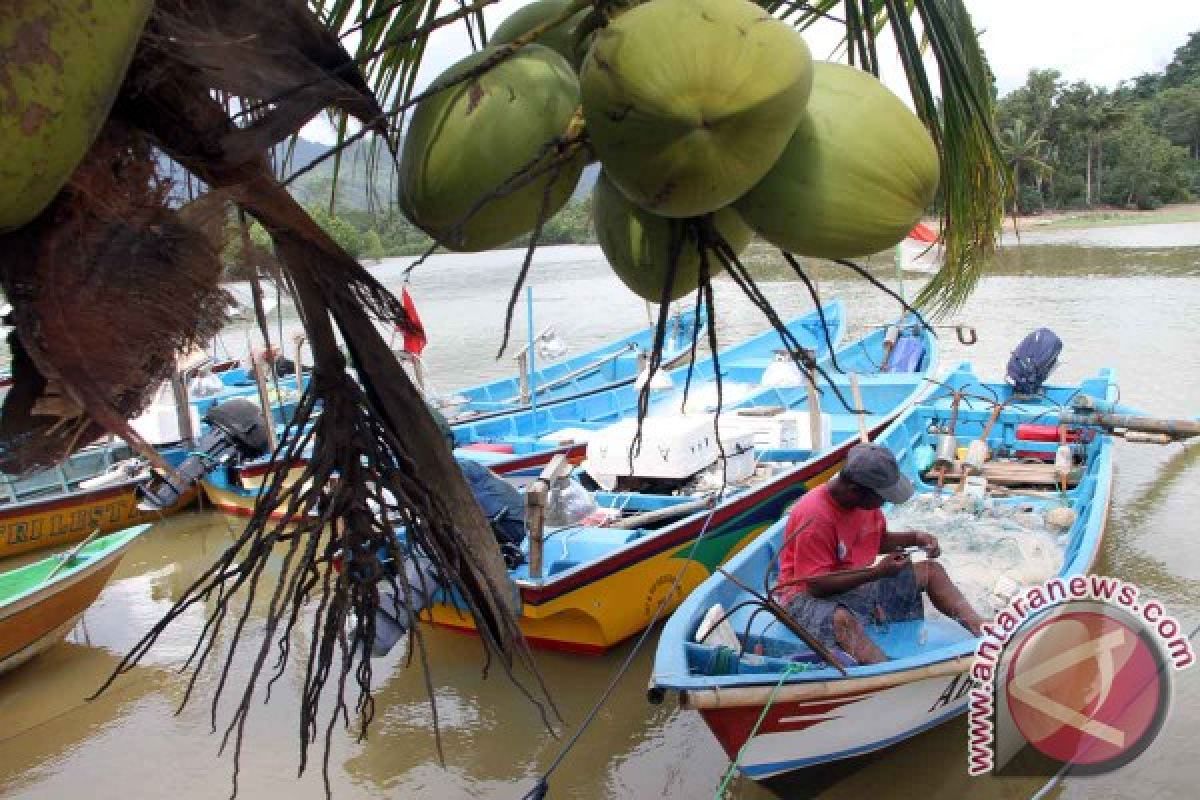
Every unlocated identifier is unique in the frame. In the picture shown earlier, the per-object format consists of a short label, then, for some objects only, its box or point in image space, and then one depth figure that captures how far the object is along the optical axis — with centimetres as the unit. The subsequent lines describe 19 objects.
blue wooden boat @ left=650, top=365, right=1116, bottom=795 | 404
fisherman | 424
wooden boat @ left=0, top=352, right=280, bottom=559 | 953
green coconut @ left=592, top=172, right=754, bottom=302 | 79
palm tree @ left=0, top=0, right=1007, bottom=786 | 68
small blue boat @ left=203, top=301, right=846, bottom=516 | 845
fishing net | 533
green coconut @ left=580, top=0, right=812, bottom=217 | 62
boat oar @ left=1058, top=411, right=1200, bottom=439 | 746
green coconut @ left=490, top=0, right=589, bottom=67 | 79
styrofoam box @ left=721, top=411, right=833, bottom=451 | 797
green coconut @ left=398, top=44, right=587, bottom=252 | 72
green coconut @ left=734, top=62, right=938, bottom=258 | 70
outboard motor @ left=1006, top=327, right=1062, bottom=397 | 848
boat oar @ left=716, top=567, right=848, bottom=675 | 402
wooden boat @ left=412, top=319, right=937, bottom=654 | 590
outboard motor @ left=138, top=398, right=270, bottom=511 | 980
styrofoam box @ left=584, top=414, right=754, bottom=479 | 680
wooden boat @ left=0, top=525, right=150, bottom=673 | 655
